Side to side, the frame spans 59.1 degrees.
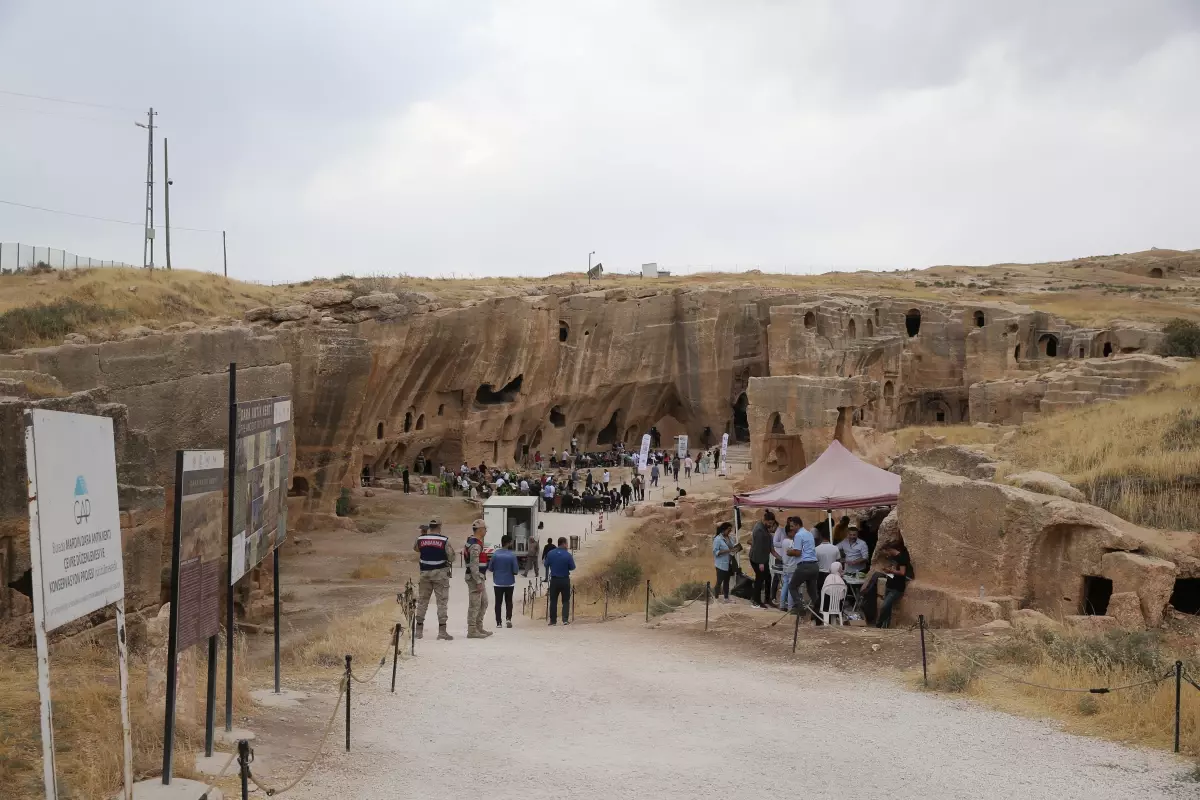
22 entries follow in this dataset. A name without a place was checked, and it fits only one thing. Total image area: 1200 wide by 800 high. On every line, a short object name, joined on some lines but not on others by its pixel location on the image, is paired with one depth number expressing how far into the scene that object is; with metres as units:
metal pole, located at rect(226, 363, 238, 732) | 7.77
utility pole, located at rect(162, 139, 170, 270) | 41.22
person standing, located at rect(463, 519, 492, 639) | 14.69
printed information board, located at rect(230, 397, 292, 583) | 8.06
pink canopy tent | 18.03
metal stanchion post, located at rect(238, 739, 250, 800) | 6.33
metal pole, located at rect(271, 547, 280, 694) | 9.79
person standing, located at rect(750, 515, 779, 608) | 16.41
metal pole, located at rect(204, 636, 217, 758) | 7.49
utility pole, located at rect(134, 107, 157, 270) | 39.91
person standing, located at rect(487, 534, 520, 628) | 15.63
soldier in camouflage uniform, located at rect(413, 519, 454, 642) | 14.46
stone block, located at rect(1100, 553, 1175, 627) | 12.23
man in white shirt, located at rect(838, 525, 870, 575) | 15.37
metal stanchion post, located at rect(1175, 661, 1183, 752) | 8.21
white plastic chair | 14.47
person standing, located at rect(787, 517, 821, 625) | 14.52
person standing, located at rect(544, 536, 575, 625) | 15.88
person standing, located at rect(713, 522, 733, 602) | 16.58
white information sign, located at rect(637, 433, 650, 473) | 36.81
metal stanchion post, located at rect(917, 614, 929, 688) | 10.70
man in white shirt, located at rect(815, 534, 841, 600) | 15.11
